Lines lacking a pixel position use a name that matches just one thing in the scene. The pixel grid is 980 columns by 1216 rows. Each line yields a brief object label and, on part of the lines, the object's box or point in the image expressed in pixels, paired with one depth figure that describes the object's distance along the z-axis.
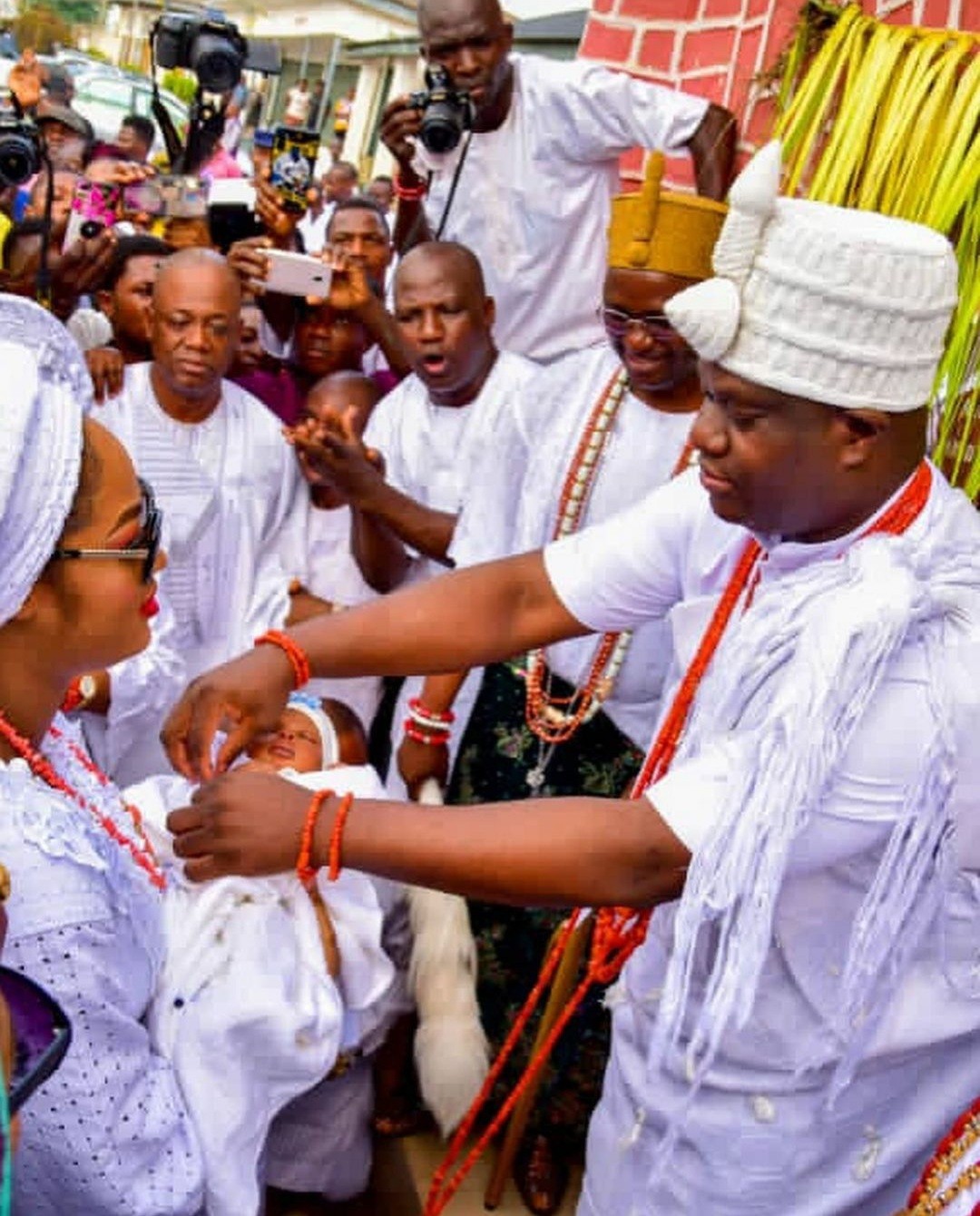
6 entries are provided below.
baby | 1.92
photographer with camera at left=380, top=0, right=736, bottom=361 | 3.54
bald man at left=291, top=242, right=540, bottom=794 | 3.41
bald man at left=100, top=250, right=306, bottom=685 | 3.50
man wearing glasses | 2.47
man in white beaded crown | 1.45
